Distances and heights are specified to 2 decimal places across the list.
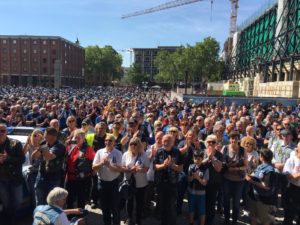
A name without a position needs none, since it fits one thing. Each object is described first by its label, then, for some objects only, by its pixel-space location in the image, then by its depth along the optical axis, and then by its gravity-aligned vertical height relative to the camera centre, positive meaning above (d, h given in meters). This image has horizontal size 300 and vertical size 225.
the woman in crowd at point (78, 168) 4.99 -1.40
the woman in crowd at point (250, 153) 5.29 -1.16
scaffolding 40.62 +7.79
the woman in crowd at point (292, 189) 4.79 -1.64
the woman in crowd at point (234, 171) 5.05 -1.41
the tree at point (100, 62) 118.12 +9.30
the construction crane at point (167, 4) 145.12 +41.69
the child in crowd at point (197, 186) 4.87 -1.62
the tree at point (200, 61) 71.56 +6.49
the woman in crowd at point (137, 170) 4.96 -1.40
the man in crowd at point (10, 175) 4.41 -1.37
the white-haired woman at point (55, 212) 3.16 -1.39
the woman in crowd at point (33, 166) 5.05 -1.40
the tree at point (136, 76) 121.88 +4.23
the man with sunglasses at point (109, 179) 4.91 -1.57
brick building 87.94 +7.75
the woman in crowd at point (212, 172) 4.85 -1.39
